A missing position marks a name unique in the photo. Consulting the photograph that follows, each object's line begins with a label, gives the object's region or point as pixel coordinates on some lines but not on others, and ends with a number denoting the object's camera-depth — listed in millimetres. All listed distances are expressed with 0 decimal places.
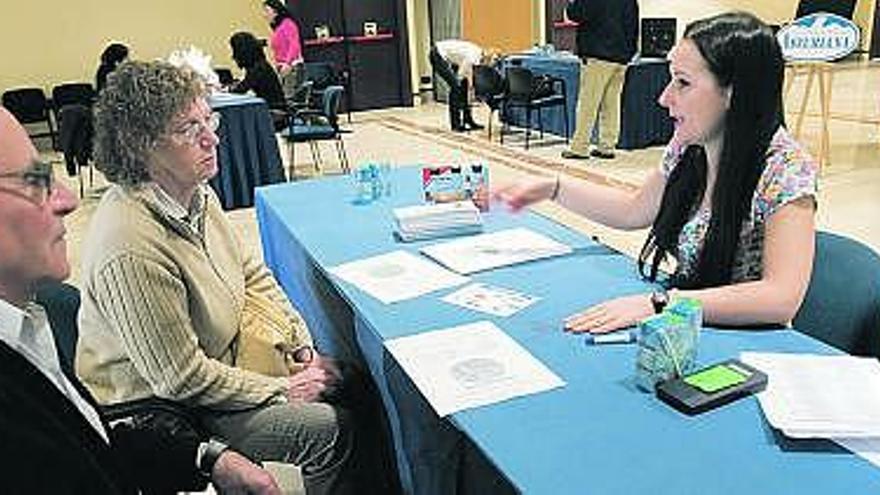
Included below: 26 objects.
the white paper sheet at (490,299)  1618
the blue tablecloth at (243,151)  5500
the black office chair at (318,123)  5941
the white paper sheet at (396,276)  1759
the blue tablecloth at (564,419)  1023
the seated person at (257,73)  6238
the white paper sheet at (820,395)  1086
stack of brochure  2164
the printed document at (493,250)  1903
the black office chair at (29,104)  8500
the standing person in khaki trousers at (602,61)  6188
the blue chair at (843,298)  1556
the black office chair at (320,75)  7723
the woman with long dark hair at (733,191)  1499
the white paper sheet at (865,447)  1045
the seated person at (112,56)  7152
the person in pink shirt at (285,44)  7805
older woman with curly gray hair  1543
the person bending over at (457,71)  8352
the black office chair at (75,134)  5801
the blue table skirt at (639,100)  6539
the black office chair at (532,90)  7160
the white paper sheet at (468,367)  1263
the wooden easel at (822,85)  5559
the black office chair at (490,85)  7691
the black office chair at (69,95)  8680
